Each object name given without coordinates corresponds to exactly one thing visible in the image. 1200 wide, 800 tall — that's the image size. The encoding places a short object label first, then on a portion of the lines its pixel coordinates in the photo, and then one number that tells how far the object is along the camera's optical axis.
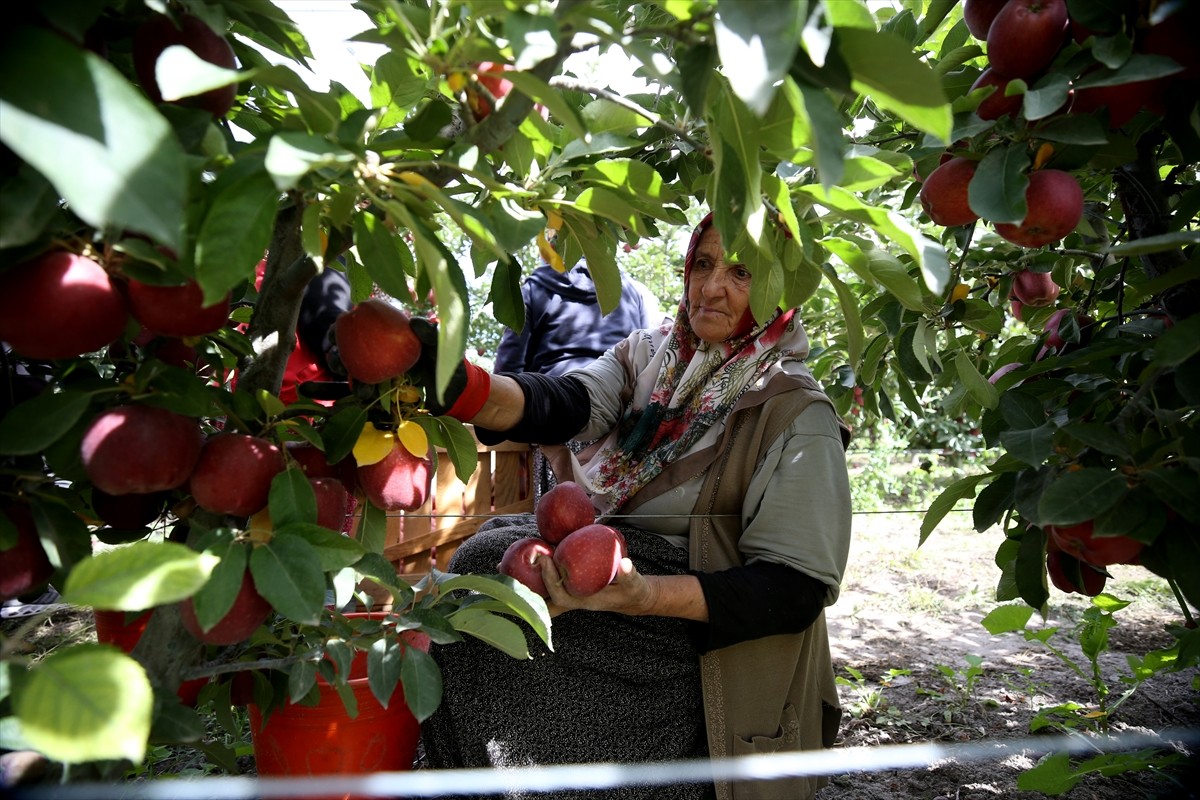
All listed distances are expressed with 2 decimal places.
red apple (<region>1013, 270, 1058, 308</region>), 1.75
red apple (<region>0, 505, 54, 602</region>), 0.73
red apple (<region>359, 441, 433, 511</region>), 0.99
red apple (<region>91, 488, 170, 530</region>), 0.90
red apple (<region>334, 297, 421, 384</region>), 0.96
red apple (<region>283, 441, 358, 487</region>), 0.96
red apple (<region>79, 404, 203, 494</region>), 0.72
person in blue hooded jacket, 2.66
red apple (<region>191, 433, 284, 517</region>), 0.80
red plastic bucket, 1.34
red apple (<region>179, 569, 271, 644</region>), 0.78
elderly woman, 1.50
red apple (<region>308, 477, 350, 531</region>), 0.90
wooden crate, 2.90
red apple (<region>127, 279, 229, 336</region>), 0.69
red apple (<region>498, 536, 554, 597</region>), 1.41
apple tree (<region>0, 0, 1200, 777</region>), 0.57
